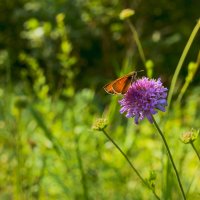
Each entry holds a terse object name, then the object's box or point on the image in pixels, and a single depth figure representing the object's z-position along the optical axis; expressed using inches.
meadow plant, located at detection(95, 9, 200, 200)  26.6
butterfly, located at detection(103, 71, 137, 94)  26.3
